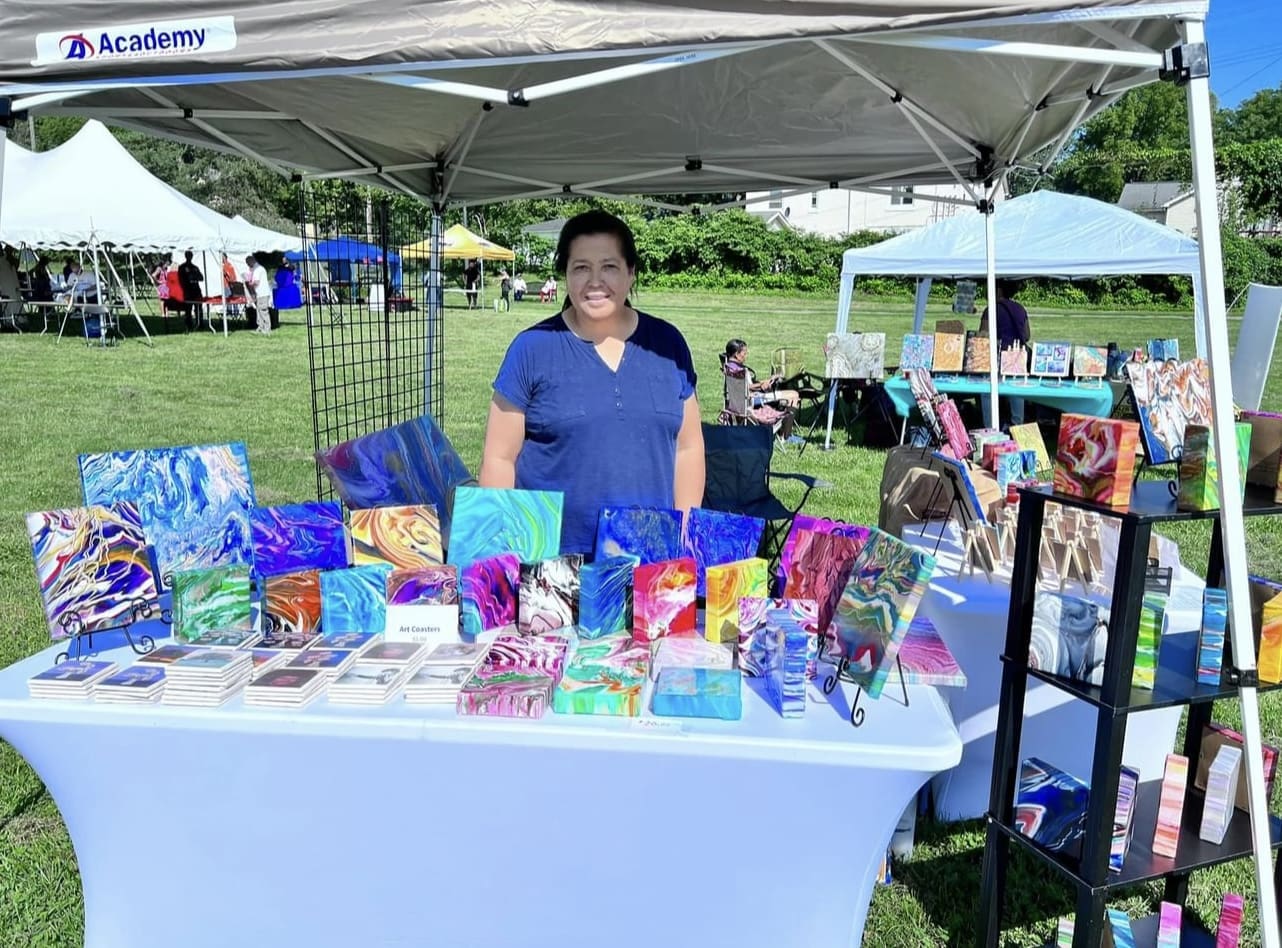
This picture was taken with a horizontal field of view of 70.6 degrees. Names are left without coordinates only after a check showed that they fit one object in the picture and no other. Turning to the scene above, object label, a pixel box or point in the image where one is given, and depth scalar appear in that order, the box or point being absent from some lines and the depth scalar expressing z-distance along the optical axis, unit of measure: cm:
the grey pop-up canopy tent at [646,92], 156
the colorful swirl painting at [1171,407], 194
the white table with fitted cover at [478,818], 155
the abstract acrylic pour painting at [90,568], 180
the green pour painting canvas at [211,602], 185
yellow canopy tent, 2280
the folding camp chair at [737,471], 408
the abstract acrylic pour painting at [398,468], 251
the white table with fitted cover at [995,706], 237
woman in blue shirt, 234
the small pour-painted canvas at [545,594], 193
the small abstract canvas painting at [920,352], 750
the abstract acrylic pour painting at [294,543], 199
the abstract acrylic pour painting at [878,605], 161
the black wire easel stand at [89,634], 182
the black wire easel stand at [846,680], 161
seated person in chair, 729
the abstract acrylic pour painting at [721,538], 203
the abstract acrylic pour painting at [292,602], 191
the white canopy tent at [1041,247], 746
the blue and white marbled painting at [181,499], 206
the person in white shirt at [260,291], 1633
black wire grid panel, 350
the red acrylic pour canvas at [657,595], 190
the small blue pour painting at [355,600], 190
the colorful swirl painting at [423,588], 190
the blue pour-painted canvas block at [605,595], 191
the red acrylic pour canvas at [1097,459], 157
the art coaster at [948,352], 750
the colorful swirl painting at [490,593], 193
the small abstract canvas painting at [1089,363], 751
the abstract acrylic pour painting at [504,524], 203
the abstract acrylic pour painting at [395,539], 204
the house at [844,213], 3841
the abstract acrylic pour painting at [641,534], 203
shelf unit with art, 158
